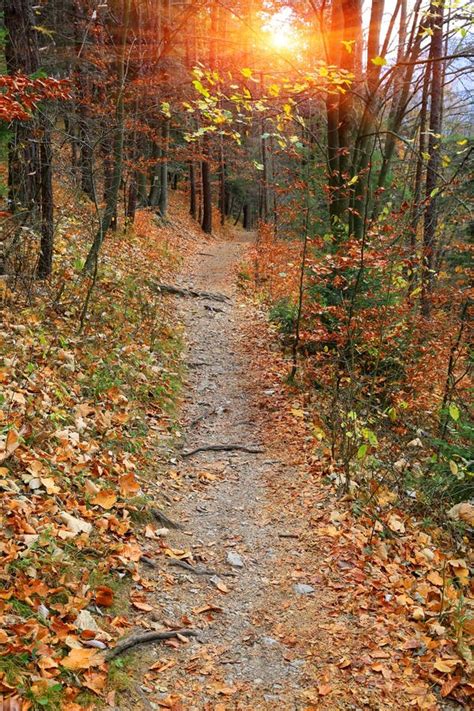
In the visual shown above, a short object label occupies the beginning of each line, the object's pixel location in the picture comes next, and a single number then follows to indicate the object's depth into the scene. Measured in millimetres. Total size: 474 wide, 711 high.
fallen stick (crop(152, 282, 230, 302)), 13857
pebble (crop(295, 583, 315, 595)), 4531
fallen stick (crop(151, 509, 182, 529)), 5180
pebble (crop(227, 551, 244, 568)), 4824
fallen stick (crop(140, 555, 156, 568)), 4508
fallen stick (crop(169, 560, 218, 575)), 4633
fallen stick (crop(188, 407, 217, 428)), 7707
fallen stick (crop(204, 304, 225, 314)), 13773
